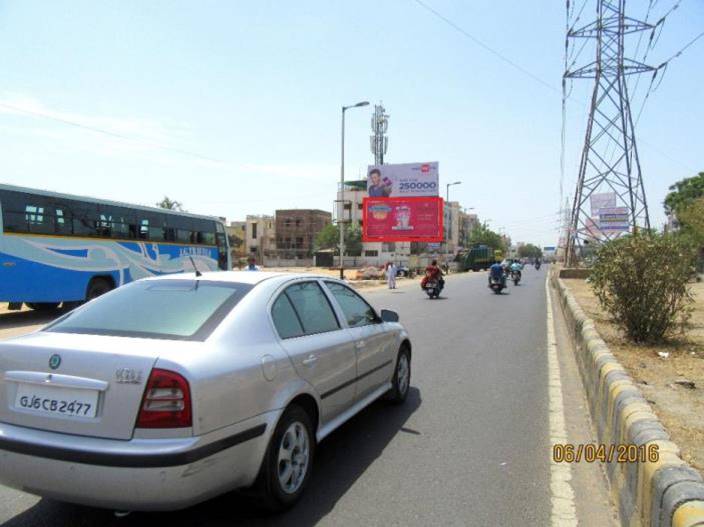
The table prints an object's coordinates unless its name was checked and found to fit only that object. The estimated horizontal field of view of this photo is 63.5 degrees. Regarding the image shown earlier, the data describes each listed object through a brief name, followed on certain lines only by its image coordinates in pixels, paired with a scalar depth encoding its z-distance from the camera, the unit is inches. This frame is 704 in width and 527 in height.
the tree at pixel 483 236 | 4820.6
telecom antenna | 3636.8
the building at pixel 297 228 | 4025.6
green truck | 2679.6
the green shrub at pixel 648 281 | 329.1
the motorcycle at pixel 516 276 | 1280.8
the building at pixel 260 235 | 4099.4
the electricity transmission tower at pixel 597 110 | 1293.1
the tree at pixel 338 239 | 3447.3
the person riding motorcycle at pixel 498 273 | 966.4
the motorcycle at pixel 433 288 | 872.3
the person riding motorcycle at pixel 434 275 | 874.1
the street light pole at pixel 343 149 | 1370.6
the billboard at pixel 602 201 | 1793.8
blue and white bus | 509.0
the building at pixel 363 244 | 3435.0
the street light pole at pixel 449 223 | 4455.2
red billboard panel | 2180.1
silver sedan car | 111.4
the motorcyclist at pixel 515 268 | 1285.7
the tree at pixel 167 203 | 2954.7
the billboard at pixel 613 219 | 1683.1
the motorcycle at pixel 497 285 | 967.0
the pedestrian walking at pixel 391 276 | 1189.1
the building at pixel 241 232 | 4045.3
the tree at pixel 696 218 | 1272.9
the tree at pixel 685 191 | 2598.4
